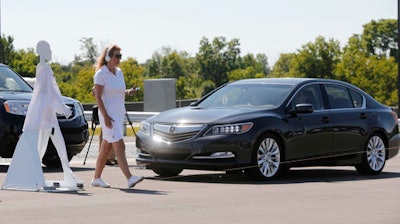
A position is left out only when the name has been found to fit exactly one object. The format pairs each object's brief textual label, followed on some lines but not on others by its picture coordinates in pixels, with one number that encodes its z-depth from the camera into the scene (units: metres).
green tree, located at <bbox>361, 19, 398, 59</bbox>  165.12
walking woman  12.90
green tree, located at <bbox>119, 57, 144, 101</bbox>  117.81
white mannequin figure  12.55
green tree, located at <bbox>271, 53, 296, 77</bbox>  195.35
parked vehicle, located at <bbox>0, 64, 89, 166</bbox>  15.69
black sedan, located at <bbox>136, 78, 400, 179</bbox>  13.89
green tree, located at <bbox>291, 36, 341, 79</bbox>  130.25
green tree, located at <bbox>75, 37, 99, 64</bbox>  142.38
